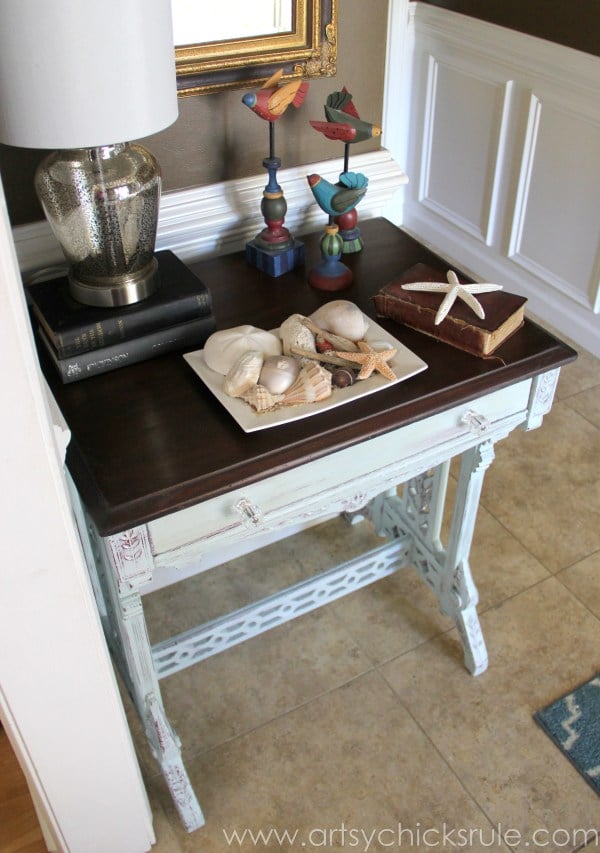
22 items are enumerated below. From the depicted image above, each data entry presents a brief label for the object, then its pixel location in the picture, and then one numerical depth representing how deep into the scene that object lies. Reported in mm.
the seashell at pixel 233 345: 1229
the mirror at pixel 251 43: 1381
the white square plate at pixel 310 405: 1160
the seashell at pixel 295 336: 1251
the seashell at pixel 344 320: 1282
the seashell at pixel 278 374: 1184
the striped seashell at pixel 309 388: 1180
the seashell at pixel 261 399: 1165
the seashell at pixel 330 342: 1262
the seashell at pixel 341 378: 1215
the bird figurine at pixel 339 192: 1412
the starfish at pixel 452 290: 1294
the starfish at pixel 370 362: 1225
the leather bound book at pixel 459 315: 1285
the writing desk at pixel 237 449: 1110
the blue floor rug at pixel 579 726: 1583
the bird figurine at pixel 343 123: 1386
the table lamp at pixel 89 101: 942
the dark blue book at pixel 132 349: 1229
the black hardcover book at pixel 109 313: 1213
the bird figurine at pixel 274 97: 1333
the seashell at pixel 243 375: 1178
